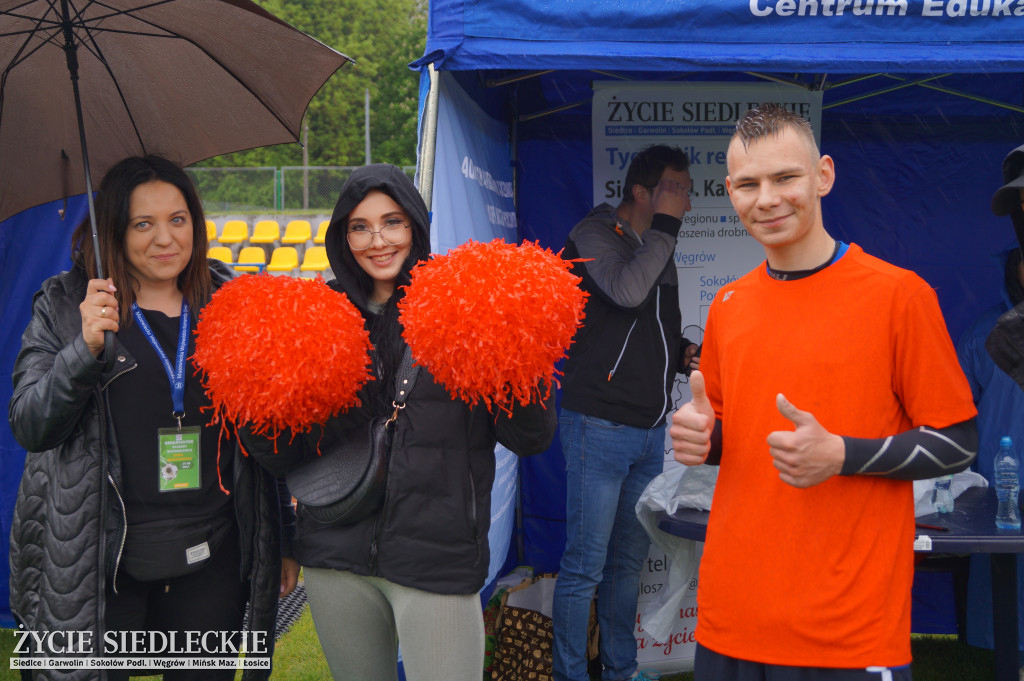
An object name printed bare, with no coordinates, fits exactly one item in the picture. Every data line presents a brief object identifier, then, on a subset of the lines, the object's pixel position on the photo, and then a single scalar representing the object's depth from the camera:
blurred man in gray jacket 3.46
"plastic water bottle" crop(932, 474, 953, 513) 3.37
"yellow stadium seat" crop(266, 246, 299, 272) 19.81
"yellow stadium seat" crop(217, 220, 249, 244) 21.77
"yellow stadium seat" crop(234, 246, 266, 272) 19.58
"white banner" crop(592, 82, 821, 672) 4.09
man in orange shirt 1.65
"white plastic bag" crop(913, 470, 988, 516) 3.33
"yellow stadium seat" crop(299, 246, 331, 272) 18.67
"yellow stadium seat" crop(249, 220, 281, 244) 21.84
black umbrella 2.42
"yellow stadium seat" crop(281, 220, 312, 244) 21.59
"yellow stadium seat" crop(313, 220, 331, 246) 21.36
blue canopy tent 2.97
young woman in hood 2.00
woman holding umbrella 2.14
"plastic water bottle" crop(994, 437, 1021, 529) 3.18
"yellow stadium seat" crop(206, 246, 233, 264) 20.14
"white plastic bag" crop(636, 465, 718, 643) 3.35
